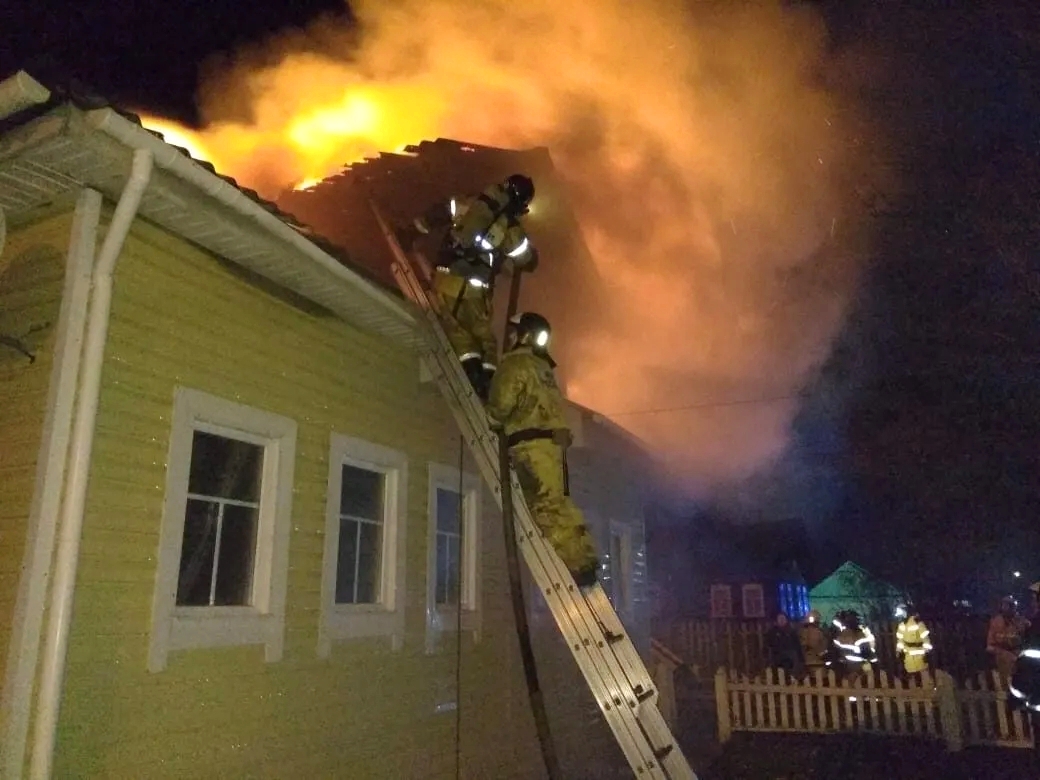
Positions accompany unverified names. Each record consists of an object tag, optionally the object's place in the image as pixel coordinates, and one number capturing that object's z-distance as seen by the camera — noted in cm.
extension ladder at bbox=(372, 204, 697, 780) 403
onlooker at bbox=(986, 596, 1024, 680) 1152
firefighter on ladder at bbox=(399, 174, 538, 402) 556
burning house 369
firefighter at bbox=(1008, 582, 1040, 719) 634
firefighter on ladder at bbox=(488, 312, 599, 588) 480
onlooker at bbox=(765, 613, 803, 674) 1589
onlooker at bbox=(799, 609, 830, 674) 1427
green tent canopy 3419
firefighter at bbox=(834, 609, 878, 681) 1387
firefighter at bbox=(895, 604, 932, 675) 1360
